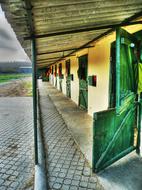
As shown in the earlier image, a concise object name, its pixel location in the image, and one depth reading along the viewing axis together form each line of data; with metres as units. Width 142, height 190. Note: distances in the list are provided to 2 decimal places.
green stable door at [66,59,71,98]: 8.76
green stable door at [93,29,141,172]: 2.29
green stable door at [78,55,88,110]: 5.73
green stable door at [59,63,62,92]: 11.92
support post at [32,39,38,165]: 2.53
